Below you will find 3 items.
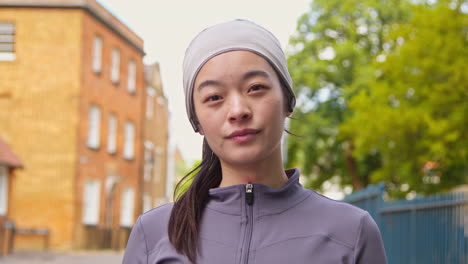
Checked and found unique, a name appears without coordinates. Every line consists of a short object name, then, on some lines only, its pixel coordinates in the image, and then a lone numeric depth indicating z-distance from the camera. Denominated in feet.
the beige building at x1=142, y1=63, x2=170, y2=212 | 107.24
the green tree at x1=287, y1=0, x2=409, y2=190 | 100.68
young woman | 5.66
